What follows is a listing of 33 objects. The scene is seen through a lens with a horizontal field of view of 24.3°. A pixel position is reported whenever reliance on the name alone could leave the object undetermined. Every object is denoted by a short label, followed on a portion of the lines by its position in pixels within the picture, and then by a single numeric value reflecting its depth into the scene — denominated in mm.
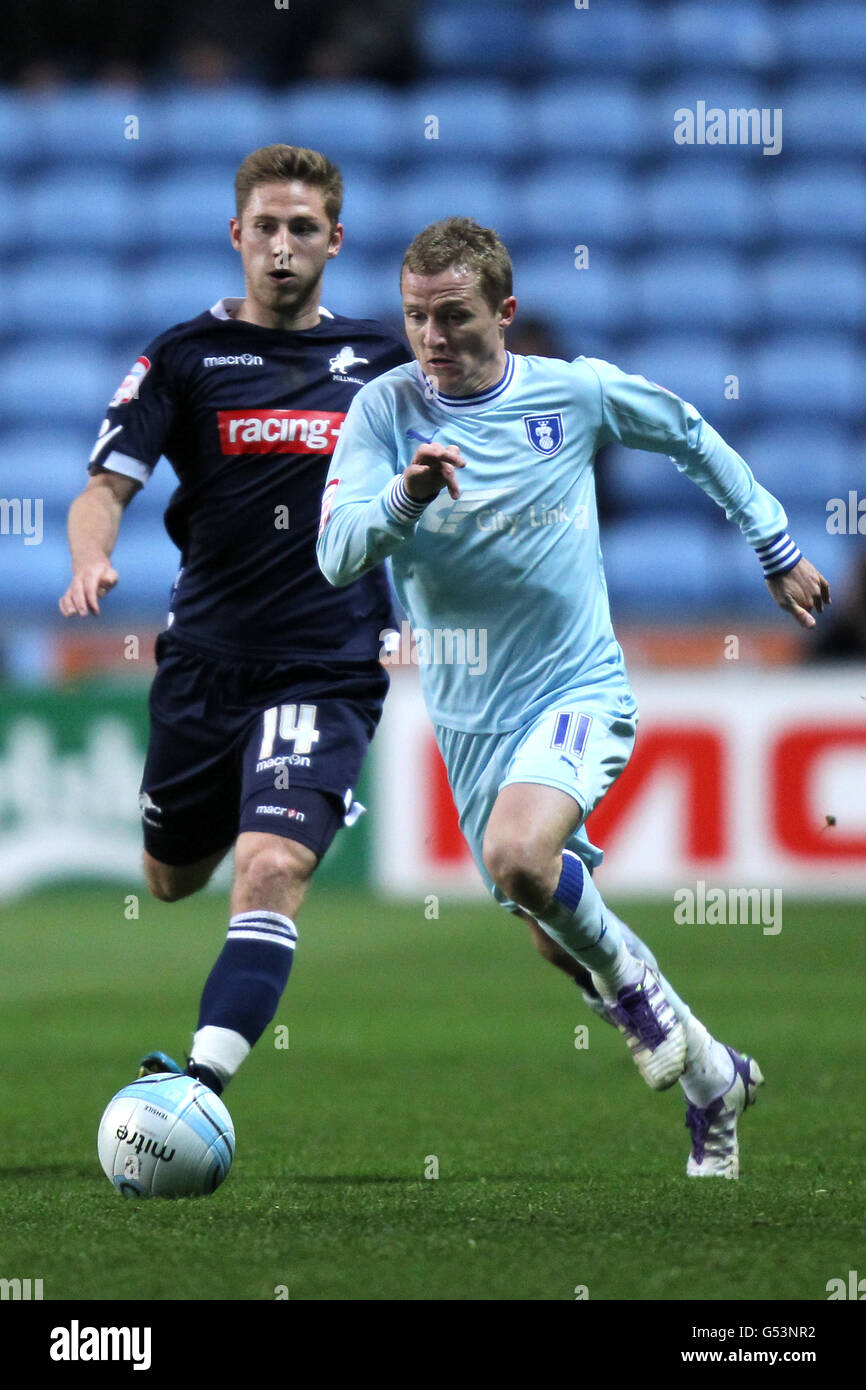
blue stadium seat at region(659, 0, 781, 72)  15859
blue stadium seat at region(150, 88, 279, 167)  15977
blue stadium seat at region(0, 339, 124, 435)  14328
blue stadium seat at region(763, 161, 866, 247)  15234
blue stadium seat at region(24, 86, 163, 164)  16328
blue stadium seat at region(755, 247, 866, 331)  14781
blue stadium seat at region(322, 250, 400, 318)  14469
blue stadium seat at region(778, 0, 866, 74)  16000
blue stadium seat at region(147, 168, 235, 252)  15773
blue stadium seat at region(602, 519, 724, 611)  12141
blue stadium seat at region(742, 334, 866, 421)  14125
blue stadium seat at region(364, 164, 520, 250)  15344
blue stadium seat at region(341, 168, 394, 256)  15406
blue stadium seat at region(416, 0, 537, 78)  16531
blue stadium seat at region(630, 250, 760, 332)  14758
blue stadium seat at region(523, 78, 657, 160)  15914
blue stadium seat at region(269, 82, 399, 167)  15945
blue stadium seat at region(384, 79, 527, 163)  16000
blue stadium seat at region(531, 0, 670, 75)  16250
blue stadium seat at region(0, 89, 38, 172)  16453
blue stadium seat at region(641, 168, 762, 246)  15266
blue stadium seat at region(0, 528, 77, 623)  12594
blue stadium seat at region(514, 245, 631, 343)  14539
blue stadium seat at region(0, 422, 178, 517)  13469
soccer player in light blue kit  4301
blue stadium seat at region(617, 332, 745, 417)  13820
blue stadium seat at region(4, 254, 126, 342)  15172
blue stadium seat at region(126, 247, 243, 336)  15008
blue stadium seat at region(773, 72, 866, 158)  15633
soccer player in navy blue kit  4809
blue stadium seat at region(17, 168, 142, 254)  15805
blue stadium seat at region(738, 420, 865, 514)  13156
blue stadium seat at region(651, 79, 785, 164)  15602
